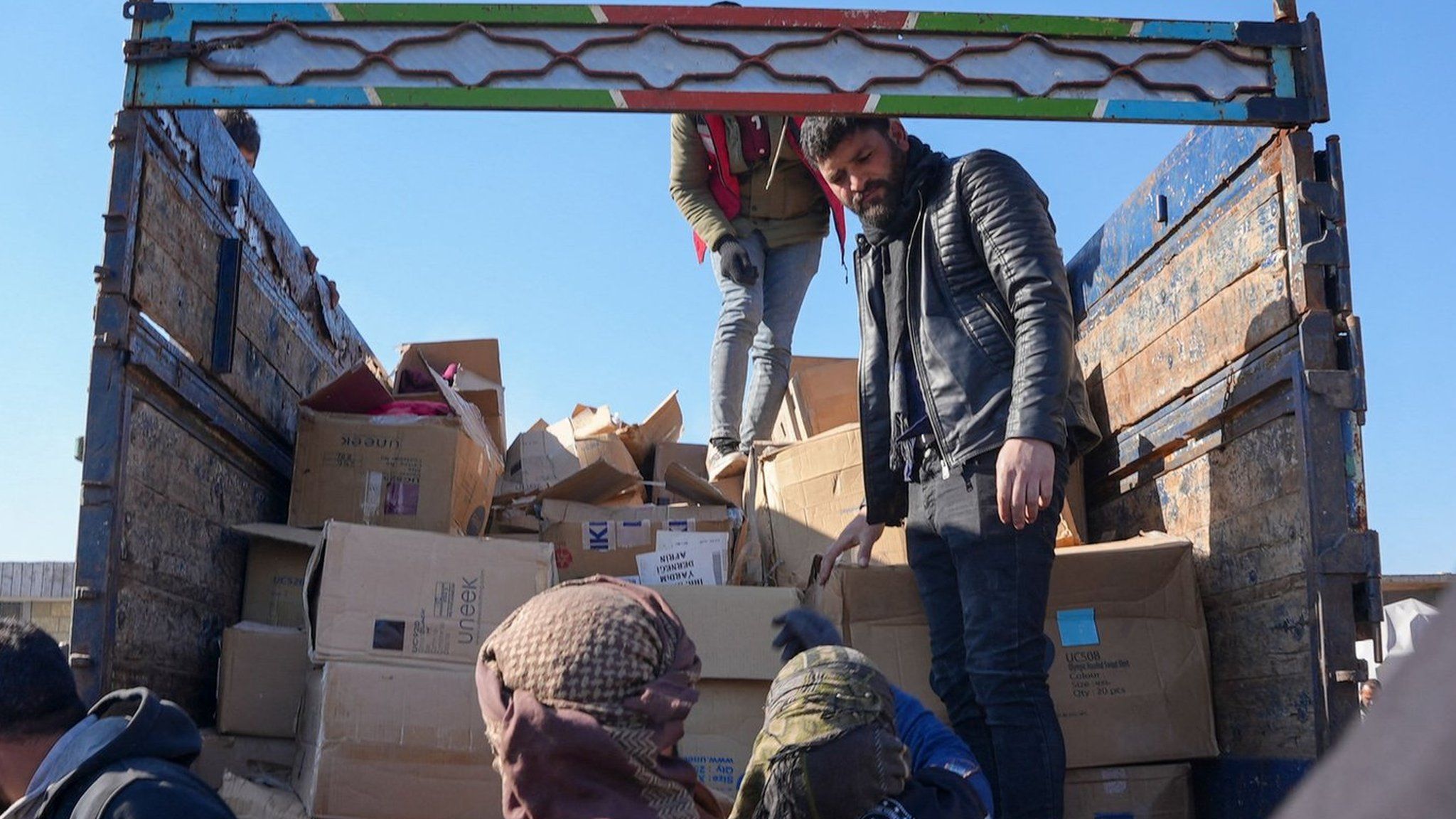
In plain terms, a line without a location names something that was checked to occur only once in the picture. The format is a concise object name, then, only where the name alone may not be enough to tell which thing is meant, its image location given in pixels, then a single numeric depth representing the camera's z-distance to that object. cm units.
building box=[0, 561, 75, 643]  1212
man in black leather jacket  256
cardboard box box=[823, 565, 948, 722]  310
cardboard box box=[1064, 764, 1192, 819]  296
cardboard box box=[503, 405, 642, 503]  434
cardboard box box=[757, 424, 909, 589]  366
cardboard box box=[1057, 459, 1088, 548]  364
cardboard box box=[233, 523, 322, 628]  339
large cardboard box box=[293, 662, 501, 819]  271
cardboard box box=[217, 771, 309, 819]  270
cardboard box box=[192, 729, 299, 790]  296
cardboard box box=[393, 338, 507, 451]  393
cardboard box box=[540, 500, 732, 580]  355
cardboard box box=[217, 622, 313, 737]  301
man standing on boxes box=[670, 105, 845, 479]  450
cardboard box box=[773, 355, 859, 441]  448
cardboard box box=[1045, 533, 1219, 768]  300
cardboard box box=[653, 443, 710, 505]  448
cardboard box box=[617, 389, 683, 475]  461
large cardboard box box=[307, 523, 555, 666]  283
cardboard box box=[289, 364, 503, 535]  346
